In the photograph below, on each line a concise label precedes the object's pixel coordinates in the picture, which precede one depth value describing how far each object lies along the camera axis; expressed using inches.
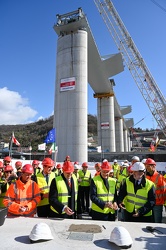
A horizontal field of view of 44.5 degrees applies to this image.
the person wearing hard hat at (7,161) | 271.5
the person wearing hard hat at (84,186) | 311.5
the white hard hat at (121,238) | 80.2
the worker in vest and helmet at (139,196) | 140.6
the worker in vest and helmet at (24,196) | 130.3
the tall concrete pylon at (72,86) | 828.6
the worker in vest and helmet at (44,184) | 181.2
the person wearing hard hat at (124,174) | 318.4
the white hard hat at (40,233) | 84.0
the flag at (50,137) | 665.6
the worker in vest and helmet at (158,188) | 179.0
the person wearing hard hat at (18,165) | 336.2
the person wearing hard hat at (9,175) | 196.0
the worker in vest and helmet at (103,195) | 145.6
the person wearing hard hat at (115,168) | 429.3
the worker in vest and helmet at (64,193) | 141.3
